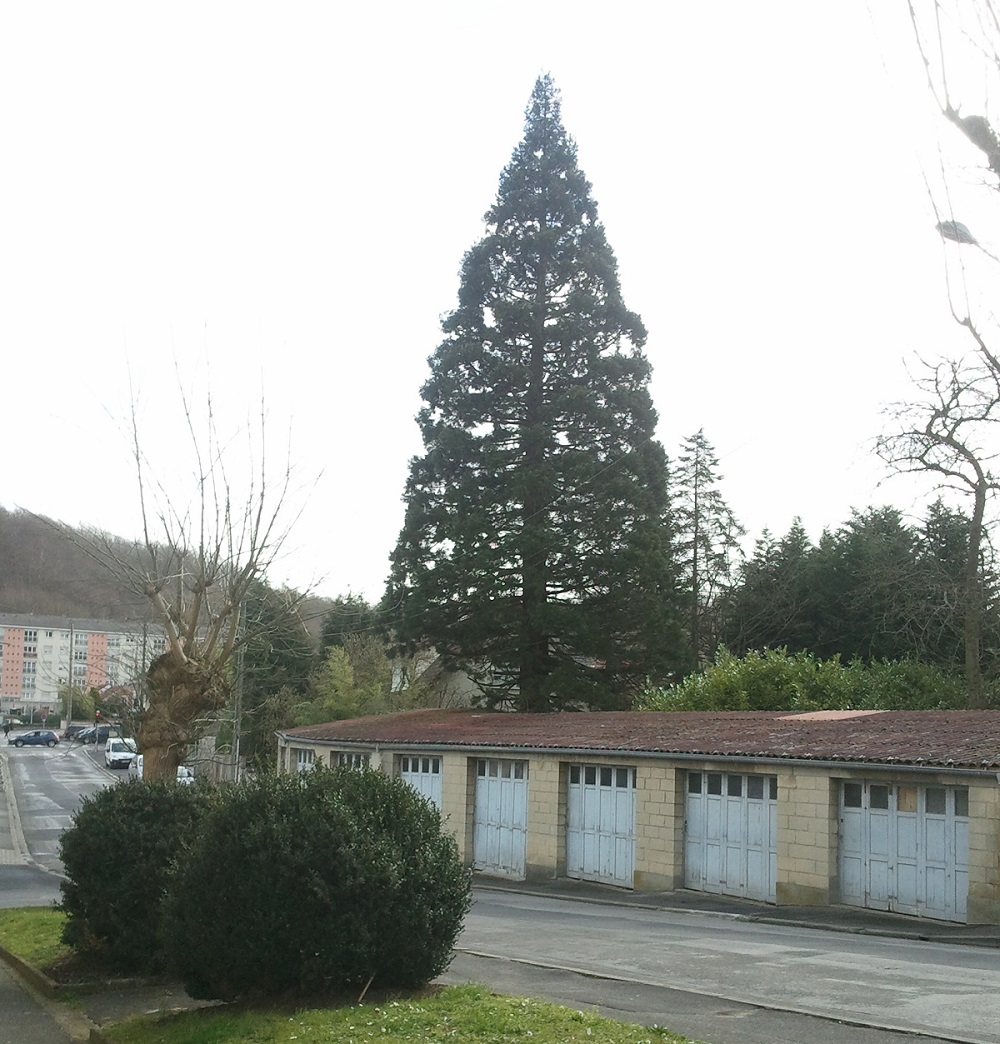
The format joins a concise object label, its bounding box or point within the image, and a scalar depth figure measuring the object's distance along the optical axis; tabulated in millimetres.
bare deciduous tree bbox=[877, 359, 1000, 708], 27891
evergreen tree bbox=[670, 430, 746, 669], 48875
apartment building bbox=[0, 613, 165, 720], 145625
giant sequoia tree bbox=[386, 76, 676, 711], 35406
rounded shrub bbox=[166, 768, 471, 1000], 8383
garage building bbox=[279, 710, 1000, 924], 17203
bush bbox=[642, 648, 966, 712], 30609
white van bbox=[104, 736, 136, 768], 61906
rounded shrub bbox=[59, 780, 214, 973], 10852
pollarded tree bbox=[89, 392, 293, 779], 13562
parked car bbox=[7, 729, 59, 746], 90938
